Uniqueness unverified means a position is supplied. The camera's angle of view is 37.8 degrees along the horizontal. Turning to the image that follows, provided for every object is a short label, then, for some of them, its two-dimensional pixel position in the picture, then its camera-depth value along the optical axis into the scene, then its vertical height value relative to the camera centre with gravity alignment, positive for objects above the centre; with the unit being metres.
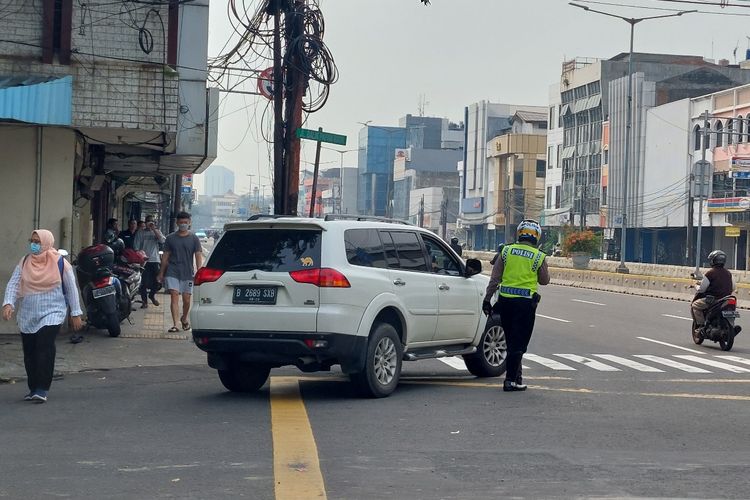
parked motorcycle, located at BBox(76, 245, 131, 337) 16.12 -0.77
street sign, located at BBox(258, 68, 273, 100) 20.39 +3.06
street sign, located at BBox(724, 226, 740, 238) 62.72 +1.53
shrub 54.25 +0.47
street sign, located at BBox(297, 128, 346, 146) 17.62 +1.75
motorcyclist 17.22 -0.45
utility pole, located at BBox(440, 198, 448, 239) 100.99 +3.39
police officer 11.48 -0.45
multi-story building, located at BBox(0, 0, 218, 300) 15.23 +2.06
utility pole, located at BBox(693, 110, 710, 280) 40.43 +2.67
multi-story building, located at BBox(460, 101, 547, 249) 113.06 +7.83
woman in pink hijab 10.61 -0.72
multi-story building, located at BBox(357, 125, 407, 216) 161.00 +11.90
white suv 10.23 -0.56
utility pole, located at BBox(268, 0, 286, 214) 18.25 +2.42
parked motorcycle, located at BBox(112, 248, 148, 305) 18.50 -0.54
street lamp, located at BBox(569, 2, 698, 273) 47.52 +6.82
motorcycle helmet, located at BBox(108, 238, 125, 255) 19.57 -0.15
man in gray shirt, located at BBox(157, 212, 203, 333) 17.28 -0.33
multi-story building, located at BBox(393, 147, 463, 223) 144.06 +9.89
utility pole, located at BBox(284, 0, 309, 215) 18.22 +2.58
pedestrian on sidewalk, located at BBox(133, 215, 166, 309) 23.19 -0.39
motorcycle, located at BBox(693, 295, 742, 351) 17.31 -1.03
